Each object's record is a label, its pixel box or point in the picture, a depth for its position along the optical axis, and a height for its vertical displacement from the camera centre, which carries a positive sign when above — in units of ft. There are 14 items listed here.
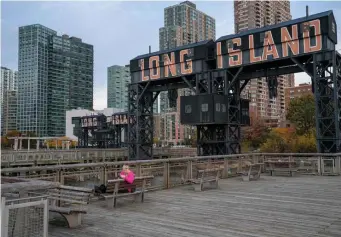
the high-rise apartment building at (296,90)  426.92 +62.08
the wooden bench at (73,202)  22.71 -4.33
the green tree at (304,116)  200.54 +13.55
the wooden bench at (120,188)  30.48 -4.62
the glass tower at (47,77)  424.79 +85.87
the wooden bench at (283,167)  59.74 -5.30
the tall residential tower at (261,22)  461.37 +162.59
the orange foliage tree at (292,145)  139.14 -3.01
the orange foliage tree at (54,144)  360.03 -4.95
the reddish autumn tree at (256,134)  234.74 +3.08
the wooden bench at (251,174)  53.11 -5.81
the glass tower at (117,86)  624.18 +100.61
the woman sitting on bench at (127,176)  31.56 -3.48
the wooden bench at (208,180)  41.01 -5.13
